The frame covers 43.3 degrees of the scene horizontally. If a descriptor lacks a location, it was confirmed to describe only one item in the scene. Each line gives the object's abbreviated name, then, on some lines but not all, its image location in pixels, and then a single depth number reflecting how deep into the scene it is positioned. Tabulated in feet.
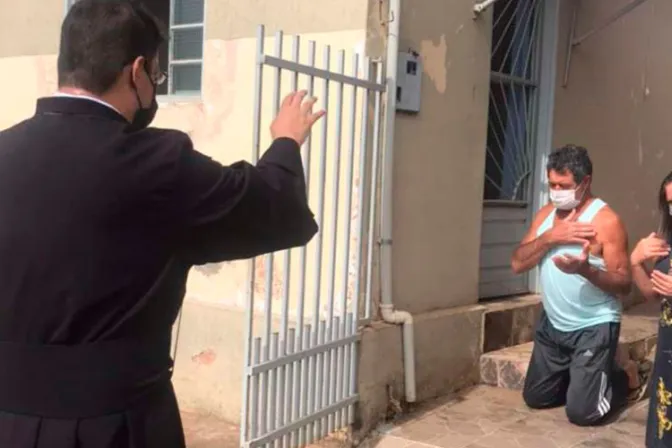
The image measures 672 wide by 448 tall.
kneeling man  14.96
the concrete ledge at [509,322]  17.87
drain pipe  14.93
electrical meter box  15.24
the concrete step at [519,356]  17.19
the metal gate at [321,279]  12.92
